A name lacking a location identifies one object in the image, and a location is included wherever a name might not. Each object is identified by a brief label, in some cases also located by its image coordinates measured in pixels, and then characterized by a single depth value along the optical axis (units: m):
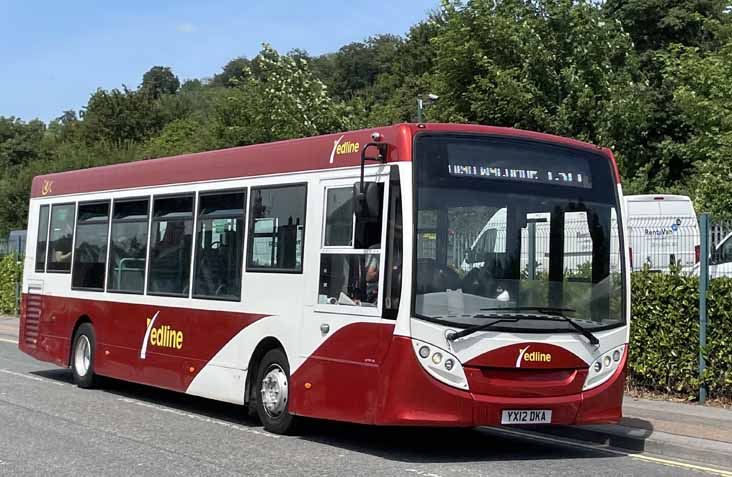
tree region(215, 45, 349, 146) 35.78
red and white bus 9.30
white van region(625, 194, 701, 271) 13.74
